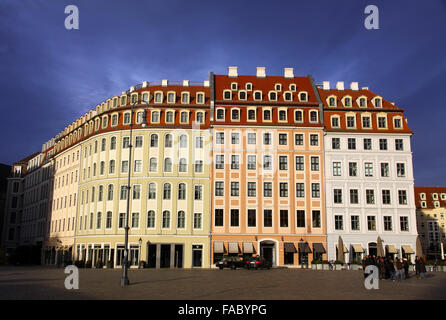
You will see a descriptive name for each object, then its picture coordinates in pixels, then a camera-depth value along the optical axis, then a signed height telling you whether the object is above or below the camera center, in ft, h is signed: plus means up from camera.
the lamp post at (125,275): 87.15 -5.93
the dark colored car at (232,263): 162.50 -6.66
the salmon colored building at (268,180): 177.47 +26.53
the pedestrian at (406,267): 115.08 -5.77
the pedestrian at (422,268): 115.07 -6.04
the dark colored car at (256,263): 155.36 -6.37
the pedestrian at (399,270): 103.44 -5.91
